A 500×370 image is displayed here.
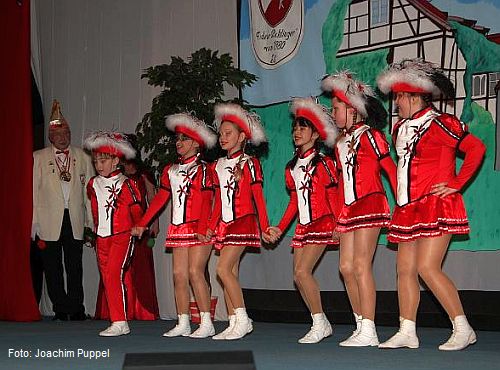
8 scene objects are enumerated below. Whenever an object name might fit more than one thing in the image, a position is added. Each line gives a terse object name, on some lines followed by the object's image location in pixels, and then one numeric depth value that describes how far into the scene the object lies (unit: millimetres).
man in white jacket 8594
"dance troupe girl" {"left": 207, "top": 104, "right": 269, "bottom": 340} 6605
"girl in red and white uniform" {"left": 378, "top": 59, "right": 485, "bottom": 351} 5547
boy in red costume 7020
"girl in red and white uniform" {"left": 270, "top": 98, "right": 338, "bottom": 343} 6430
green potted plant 7395
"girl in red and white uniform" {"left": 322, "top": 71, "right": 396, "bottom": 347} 5938
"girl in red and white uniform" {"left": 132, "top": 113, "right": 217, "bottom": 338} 6840
